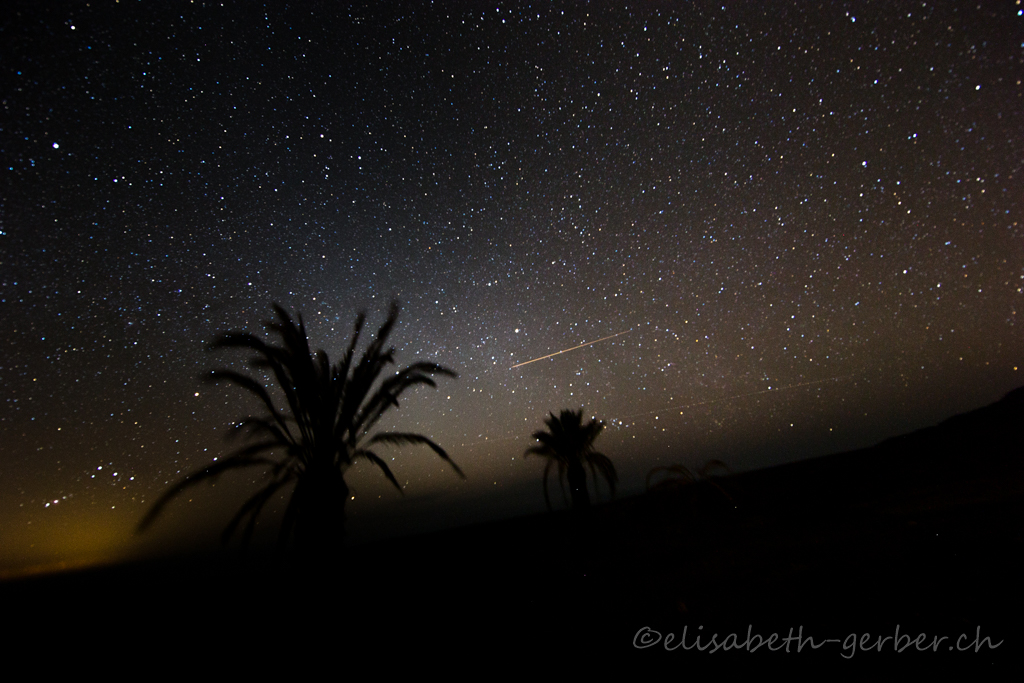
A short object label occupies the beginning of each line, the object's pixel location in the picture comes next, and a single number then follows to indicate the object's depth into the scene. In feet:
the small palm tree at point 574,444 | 49.55
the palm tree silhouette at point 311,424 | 24.62
